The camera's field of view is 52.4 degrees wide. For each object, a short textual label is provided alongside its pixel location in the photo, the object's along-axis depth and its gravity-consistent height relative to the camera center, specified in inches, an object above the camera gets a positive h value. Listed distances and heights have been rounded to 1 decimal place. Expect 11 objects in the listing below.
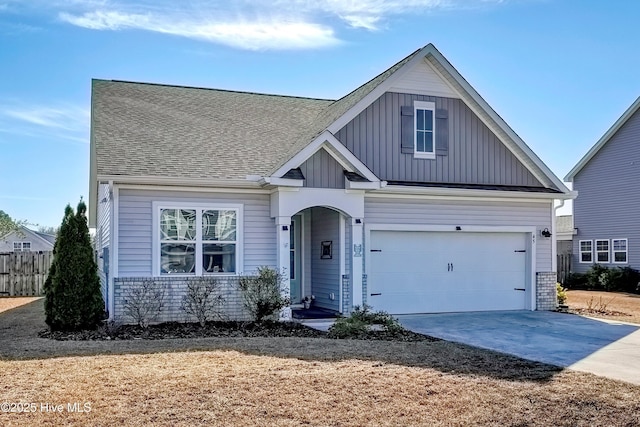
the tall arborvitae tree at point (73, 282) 491.5 -21.1
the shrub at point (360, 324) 465.7 -52.5
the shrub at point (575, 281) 1105.4 -49.9
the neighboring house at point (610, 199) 1054.4 +91.0
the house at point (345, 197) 535.8 +50.2
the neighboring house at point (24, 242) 1905.8 +38.0
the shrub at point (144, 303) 510.9 -38.4
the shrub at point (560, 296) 694.3 -47.0
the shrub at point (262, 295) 516.4 -32.9
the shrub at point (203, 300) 517.3 -37.3
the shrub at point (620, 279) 1025.5 -43.1
